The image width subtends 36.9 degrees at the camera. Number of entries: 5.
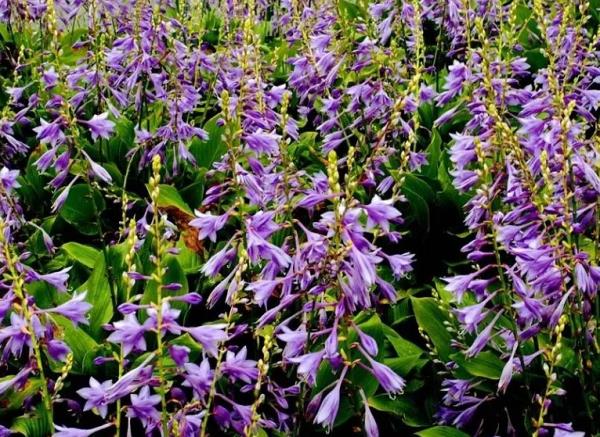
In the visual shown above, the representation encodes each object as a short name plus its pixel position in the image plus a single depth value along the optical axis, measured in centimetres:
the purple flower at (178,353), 215
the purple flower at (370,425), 240
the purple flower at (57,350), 248
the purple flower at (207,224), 274
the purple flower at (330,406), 233
